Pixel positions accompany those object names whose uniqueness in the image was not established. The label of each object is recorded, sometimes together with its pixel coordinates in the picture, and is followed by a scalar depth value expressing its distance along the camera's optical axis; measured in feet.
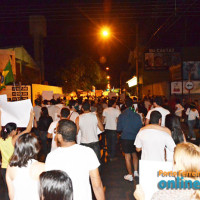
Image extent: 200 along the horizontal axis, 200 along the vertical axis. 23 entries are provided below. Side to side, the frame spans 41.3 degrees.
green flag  22.94
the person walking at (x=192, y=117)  36.58
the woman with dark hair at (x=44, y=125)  27.48
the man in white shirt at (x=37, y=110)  33.24
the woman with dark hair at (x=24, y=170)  9.80
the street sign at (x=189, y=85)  42.01
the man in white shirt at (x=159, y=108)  22.98
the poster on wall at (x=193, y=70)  77.61
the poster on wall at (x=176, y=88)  62.28
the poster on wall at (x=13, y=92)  53.78
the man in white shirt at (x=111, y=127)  28.71
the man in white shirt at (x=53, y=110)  31.46
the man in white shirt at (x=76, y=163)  9.84
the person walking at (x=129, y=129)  21.80
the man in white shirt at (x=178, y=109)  37.01
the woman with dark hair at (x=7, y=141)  14.30
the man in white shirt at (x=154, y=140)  15.21
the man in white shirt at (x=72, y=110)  24.84
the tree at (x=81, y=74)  92.89
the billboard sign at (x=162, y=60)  96.32
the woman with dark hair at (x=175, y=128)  15.55
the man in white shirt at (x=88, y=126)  19.95
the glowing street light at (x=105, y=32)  51.01
